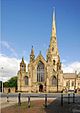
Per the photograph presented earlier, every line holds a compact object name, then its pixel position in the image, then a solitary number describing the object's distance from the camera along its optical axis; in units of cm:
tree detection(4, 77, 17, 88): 6829
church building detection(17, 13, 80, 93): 4345
